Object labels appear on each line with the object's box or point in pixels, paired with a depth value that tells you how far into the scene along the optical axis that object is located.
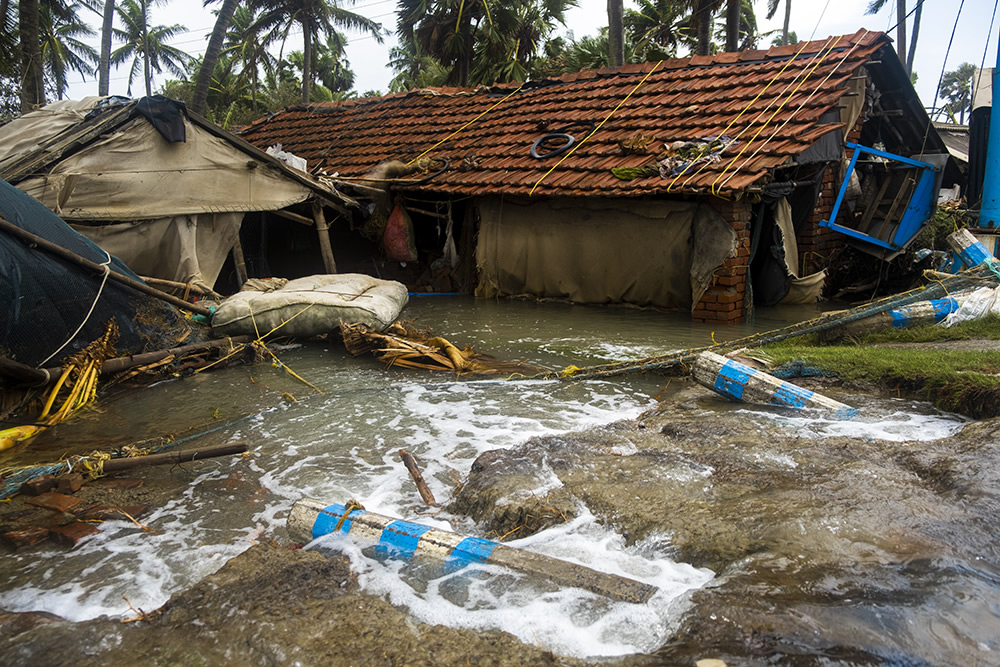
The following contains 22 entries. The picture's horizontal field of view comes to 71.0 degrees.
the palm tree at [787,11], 25.70
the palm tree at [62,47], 21.41
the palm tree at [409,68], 33.76
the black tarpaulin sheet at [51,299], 5.50
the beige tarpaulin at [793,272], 9.29
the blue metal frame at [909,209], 9.73
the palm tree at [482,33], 19.67
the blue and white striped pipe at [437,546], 2.75
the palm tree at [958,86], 50.69
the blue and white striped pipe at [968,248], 8.54
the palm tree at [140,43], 36.78
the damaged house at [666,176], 8.73
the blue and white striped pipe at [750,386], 4.89
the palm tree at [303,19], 26.08
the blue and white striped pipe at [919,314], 6.74
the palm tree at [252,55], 27.44
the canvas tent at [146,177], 8.30
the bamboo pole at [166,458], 4.25
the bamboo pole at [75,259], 5.54
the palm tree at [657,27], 20.94
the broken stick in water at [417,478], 3.93
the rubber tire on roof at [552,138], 10.31
